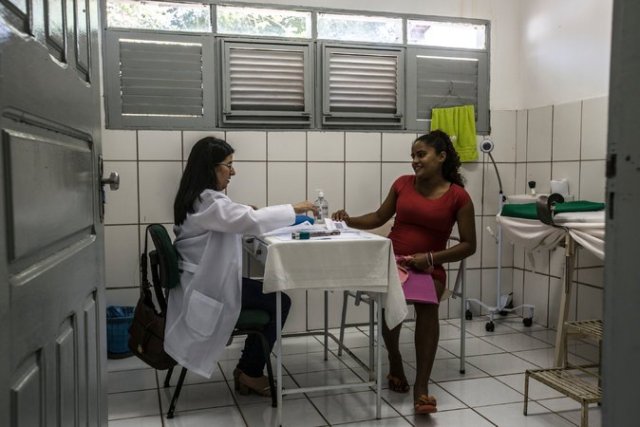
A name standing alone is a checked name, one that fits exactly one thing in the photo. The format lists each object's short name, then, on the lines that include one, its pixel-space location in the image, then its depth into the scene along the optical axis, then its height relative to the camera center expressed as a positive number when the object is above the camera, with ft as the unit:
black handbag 7.89 -2.25
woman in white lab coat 7.71 -1.29
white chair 8.70 -2.15
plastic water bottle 8.89 -0.59
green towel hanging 12.20 +1.04
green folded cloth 8.97 -0.57
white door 2.40 -0.26
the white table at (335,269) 7.23 -1.29
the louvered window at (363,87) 11.67 +1.81
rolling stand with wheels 12.01 -2.92
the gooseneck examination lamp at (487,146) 12.00 +0.58
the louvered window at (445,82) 12.24 +2.00
